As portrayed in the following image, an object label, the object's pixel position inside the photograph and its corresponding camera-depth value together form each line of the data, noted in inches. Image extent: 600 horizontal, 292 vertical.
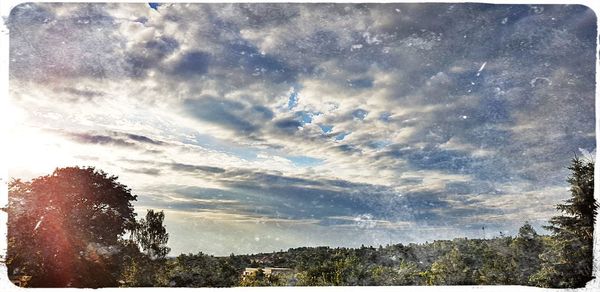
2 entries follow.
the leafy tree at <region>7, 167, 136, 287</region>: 318.3
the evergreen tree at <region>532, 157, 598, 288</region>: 329.1
